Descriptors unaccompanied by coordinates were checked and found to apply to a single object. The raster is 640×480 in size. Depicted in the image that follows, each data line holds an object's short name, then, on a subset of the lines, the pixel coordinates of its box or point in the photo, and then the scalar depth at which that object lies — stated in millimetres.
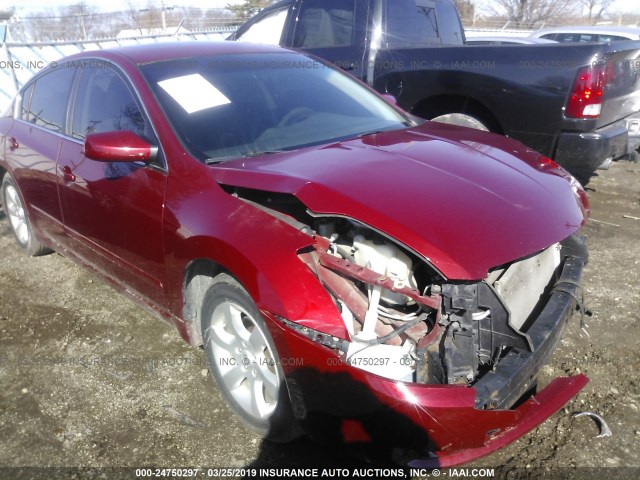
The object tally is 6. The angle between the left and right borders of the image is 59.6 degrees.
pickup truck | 4309
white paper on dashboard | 2766
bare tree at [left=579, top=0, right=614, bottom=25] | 33966
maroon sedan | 1982
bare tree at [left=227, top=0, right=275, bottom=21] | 29041
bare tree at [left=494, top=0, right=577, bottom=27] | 29719
